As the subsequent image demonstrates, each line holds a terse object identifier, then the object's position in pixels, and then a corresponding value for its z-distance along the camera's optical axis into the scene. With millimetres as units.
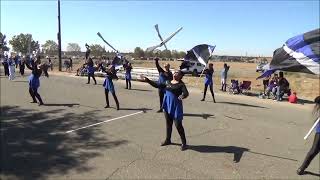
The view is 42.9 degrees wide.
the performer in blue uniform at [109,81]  13602
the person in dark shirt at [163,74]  11316
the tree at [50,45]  150375
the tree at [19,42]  103562
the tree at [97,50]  105088
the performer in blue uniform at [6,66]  29500
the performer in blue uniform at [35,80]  14414
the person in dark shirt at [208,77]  16147
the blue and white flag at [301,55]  6602
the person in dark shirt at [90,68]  23703
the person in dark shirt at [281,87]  18484
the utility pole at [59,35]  38606
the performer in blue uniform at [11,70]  25164
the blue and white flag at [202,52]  15484
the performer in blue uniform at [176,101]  8656
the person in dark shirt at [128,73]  21688
